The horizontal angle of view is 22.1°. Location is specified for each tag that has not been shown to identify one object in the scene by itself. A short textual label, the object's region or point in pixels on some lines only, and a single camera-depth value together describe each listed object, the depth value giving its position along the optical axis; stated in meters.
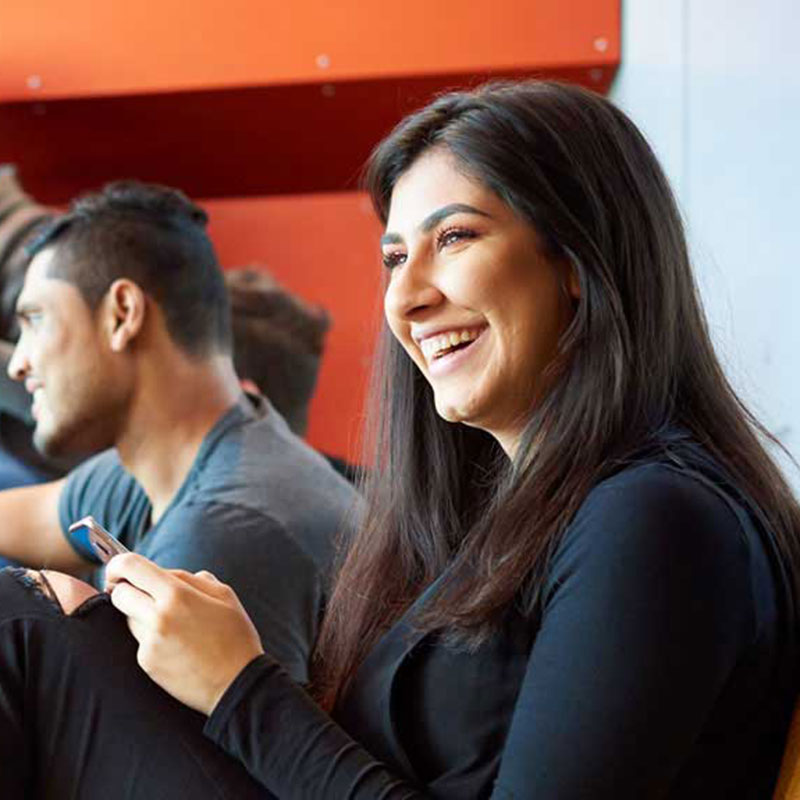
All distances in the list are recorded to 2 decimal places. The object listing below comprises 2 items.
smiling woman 1.08
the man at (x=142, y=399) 1.79
